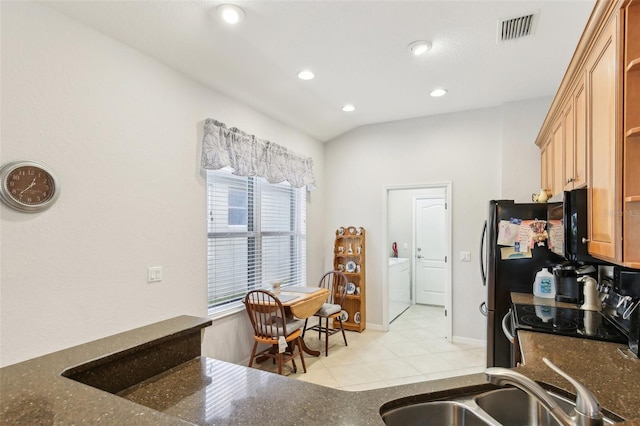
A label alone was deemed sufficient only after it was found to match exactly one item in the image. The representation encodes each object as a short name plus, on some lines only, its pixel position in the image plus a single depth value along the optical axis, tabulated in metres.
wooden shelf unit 4.50
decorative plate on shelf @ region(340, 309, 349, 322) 4.15
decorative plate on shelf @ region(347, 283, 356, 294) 4.54
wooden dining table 3.21
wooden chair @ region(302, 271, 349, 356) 3.77
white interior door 5.84
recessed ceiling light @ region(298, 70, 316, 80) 2.91
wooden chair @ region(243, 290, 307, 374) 2.98
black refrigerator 2.70
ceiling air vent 2.18
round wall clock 1.67
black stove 1.73
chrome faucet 0.81
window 3.13
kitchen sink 1.01
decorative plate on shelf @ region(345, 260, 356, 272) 4.55
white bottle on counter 2.58
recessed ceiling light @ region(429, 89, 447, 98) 3.40
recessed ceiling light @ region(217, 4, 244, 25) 1.98
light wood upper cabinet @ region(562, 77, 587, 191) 1.80
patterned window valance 2.89
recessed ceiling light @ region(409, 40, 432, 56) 2.45
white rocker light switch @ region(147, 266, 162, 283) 2.40
